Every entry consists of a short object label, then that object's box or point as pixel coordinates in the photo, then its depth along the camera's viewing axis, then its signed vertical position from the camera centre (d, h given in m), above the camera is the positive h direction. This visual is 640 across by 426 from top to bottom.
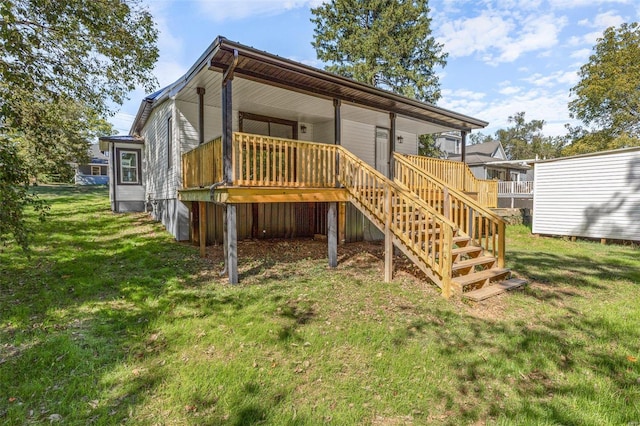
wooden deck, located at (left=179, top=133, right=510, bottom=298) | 5.65 -0.02
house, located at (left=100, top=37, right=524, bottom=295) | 5.93 +0.97
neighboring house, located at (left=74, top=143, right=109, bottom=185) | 33.69 +2.38
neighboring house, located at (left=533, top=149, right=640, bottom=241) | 11.10 +0.01
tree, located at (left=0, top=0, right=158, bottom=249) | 6.07 +3.68
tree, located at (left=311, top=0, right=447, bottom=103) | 21.25 +10.21
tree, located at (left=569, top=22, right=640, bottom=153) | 21.84 +7.31
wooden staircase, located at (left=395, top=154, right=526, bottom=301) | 5.54 -1.25
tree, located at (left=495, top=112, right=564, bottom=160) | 54.24 +10.36
